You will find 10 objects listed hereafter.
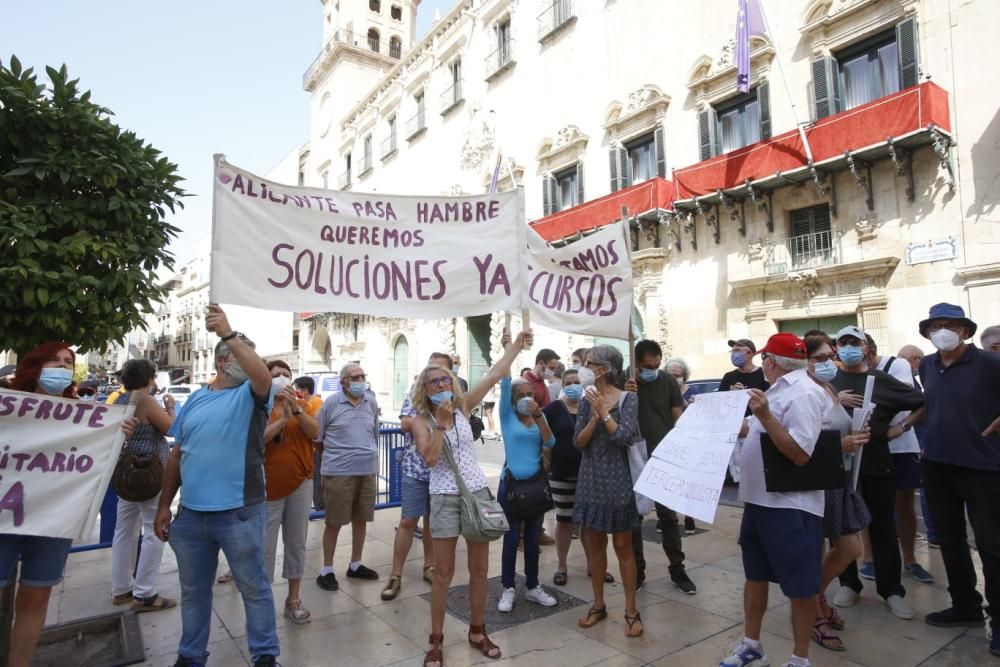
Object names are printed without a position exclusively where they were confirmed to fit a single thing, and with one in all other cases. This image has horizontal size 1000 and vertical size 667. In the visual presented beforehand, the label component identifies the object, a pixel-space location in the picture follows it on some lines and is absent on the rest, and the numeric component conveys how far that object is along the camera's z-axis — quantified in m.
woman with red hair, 2.88
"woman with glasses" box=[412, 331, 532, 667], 3.39
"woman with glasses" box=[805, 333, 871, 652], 3.57
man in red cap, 3.02
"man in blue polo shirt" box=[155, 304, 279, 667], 3.06
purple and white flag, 13.37
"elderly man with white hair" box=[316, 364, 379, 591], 4.86
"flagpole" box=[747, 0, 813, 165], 12.43
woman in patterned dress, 3.77
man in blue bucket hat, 3.64
